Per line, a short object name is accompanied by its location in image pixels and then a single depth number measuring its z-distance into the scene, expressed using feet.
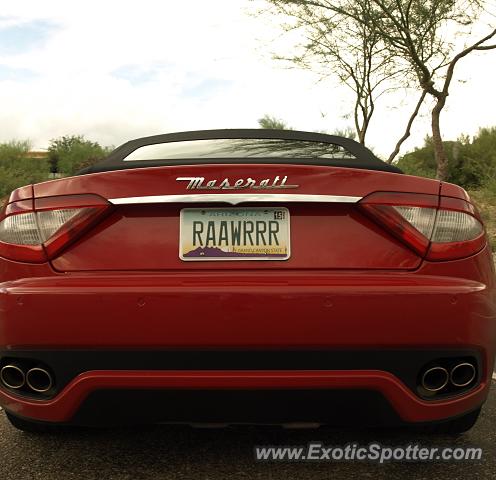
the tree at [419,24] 48.42
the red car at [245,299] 7.50
